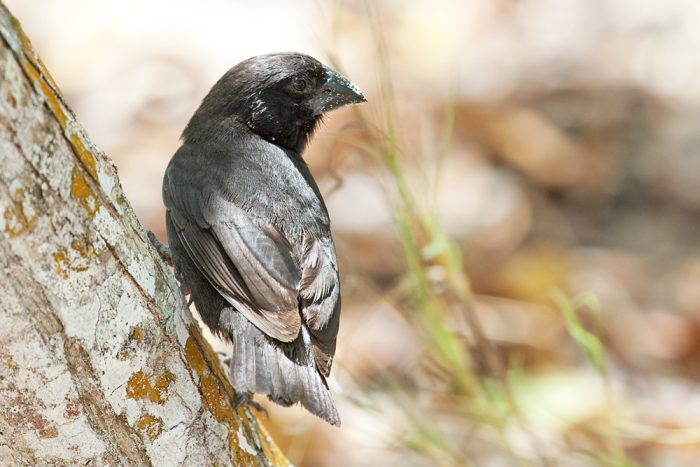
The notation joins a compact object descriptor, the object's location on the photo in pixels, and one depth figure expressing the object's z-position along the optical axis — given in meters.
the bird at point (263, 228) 5.89
